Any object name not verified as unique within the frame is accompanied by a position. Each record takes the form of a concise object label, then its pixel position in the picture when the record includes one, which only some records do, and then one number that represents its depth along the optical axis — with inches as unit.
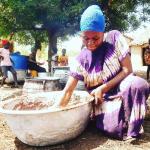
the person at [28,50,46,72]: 271.3
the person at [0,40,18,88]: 235.2
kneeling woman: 75.4
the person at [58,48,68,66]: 305.4
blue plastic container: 259.9
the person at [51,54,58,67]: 292.4
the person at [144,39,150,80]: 269.6
